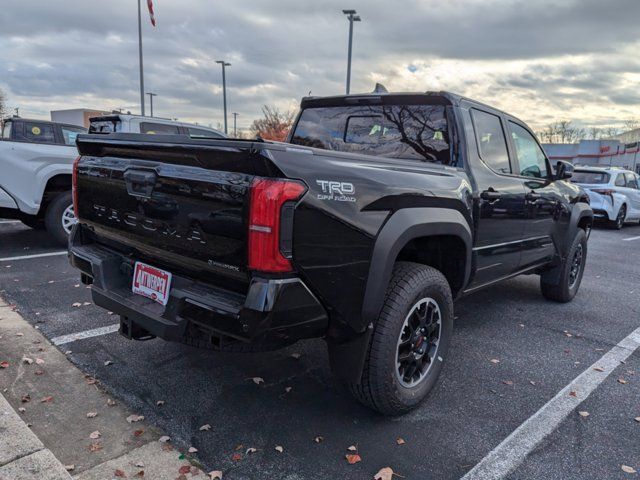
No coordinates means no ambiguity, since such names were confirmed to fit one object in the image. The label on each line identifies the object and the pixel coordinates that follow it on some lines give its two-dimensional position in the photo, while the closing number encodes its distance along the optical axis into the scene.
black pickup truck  2.10
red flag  18.89
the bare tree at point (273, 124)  30.09
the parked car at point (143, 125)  8.59
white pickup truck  6.09
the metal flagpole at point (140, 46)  20.87
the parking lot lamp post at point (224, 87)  34.72
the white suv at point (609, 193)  12.43
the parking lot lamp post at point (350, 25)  19.58
